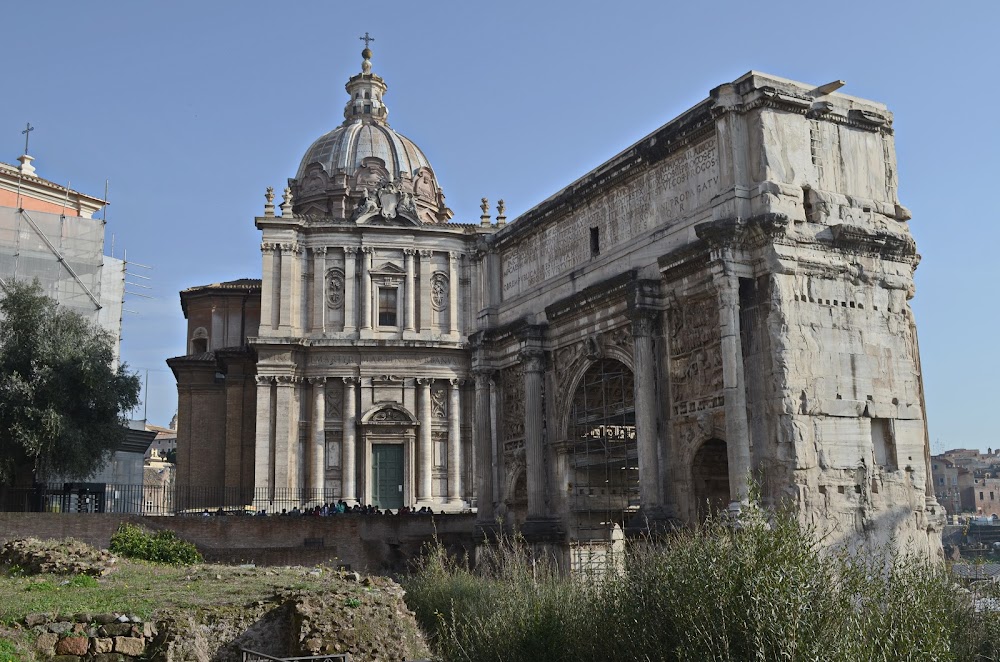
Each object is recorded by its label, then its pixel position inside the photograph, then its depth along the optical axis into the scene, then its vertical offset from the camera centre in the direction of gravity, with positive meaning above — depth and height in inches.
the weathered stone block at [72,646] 547.8 -64.6
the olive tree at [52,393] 1178.6 +141.2
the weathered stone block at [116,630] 560.3 -58.4
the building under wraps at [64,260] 1488.7 +364.9
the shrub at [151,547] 997.8 -28.8
